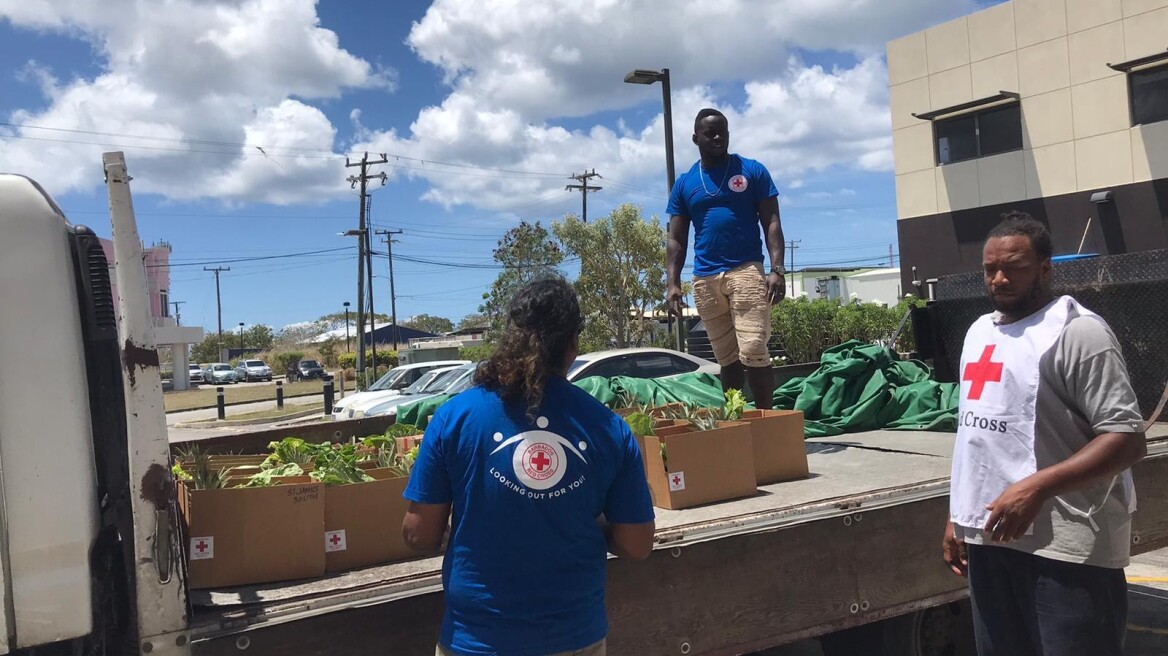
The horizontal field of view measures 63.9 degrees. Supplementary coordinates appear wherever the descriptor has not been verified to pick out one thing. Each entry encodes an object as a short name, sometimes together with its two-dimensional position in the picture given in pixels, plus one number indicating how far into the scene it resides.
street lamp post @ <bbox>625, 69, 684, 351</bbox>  13.80
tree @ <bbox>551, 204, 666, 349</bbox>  23.72
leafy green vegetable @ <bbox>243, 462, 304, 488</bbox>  2.88
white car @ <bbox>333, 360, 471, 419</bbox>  13.93
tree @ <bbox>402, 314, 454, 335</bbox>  111.02
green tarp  5.30
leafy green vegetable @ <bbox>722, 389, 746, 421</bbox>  3.98
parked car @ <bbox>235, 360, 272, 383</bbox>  63.31
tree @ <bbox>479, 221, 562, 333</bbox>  26.27
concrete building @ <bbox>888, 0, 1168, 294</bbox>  18.77
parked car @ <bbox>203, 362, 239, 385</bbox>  60.94
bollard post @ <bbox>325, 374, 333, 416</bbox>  22.70
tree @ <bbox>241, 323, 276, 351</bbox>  99.19
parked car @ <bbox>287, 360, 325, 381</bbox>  61.12
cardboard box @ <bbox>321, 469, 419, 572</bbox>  2.84
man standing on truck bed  5.03
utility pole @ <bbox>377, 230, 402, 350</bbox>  59.50
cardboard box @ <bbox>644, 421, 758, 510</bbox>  3.51
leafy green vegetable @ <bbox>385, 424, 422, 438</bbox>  4.20
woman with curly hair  2.15
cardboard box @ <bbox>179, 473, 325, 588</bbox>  2.62
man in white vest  2.49
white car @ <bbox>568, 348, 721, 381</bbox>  10.30
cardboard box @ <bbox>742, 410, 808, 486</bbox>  3.92
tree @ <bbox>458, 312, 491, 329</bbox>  73.70
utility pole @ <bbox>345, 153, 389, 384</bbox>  37.34
